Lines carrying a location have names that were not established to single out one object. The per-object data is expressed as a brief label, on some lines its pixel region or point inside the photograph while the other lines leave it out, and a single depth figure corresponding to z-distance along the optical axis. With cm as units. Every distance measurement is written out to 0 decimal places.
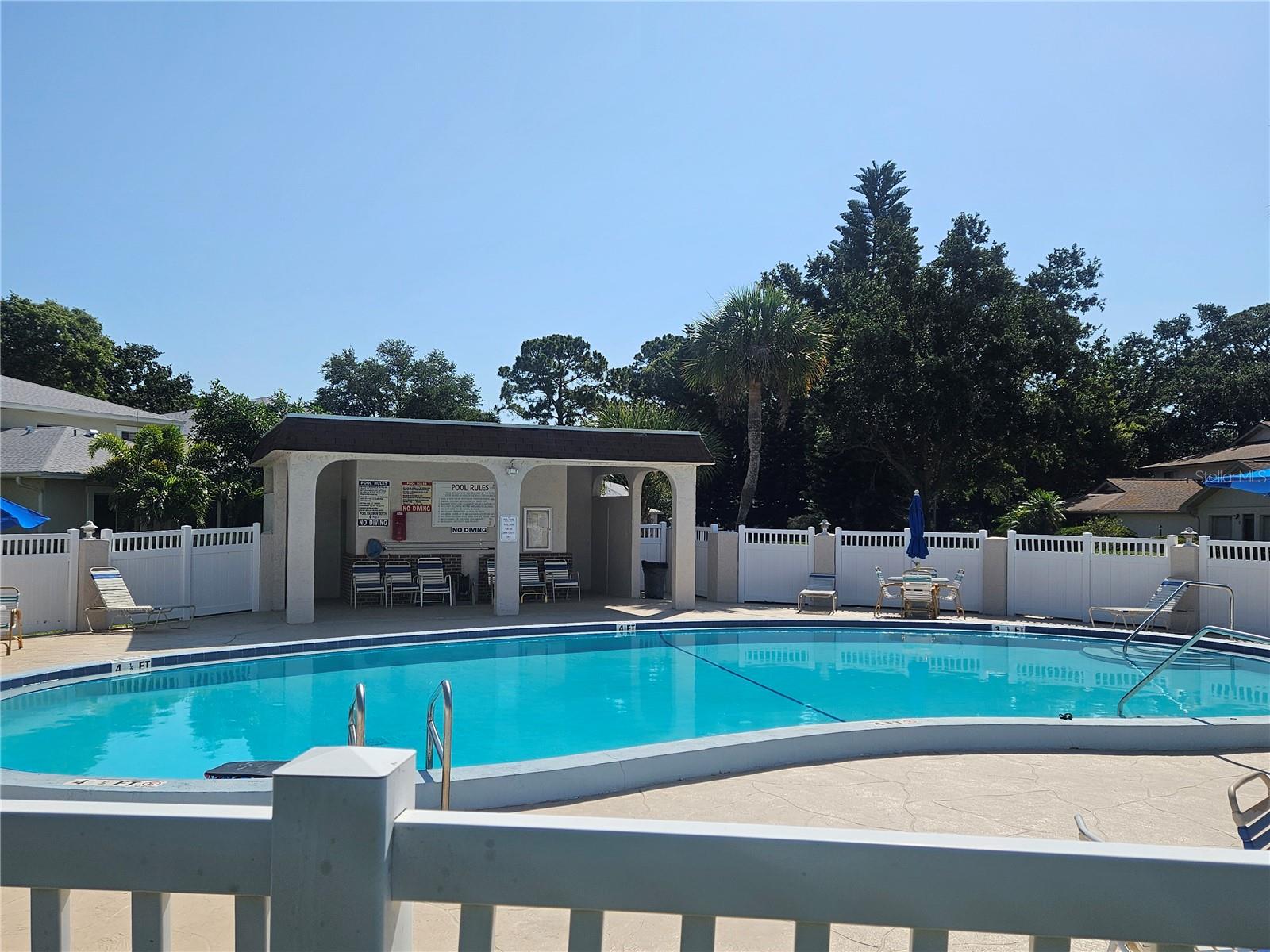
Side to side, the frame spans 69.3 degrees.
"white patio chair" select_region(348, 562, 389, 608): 1798
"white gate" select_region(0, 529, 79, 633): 1390
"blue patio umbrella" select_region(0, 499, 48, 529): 1255
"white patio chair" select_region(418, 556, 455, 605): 1830
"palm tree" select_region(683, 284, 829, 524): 2595
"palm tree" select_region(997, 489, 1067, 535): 2631
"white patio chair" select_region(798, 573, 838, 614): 1828
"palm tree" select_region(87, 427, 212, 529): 2197
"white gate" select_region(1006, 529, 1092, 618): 1705
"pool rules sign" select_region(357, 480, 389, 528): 1866
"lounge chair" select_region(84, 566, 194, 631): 1403
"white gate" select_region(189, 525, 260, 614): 1600
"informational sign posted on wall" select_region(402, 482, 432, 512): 1902
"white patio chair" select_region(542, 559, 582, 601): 1933
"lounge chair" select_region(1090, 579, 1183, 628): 1524
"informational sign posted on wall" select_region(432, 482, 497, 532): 1930
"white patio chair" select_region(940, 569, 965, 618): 1717
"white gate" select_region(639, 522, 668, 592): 2242
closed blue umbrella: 1759
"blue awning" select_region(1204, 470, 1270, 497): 1173
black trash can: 2036
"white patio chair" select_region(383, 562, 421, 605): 1804
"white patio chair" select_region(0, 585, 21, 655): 1287
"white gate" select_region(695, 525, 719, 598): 2006
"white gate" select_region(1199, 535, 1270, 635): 1487
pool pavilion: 1531
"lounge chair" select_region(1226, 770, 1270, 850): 392
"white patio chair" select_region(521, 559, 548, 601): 1920
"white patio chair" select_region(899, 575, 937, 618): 1706
